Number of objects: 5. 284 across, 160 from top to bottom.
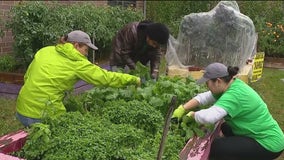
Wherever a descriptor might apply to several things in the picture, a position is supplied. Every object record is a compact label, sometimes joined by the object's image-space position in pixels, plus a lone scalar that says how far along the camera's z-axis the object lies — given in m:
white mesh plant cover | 8.55
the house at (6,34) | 8.24
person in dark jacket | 5.33
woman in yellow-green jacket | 3.68
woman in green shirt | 3.71
